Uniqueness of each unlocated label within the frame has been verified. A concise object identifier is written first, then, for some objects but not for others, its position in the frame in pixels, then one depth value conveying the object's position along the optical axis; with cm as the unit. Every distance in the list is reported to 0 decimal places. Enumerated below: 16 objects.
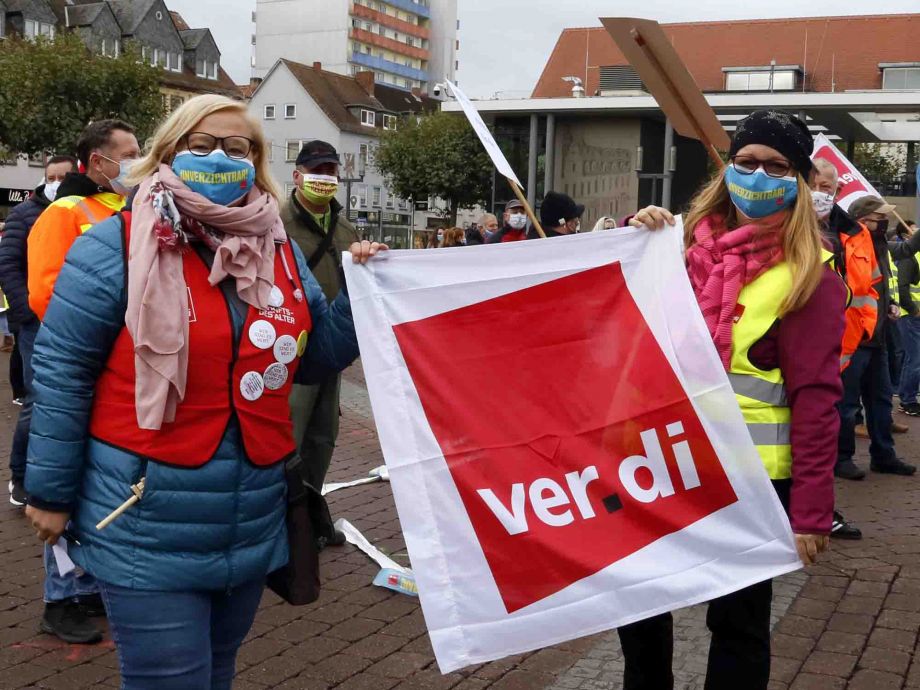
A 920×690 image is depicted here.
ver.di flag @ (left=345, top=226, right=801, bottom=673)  283
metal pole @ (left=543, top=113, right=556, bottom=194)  3172
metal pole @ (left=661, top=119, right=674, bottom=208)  2955
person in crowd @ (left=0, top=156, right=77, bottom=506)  560
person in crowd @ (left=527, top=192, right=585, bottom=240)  862
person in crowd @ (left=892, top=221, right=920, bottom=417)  1122
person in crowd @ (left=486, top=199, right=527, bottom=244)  1044
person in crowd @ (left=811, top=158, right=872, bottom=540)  636
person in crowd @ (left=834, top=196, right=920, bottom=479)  829
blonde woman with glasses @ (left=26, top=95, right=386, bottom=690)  268
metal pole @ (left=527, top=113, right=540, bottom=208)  3183
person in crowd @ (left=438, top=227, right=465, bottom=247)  2045
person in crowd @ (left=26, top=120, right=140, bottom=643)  452
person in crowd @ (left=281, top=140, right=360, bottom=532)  582
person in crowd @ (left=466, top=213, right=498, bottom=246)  1773
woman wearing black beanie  304
